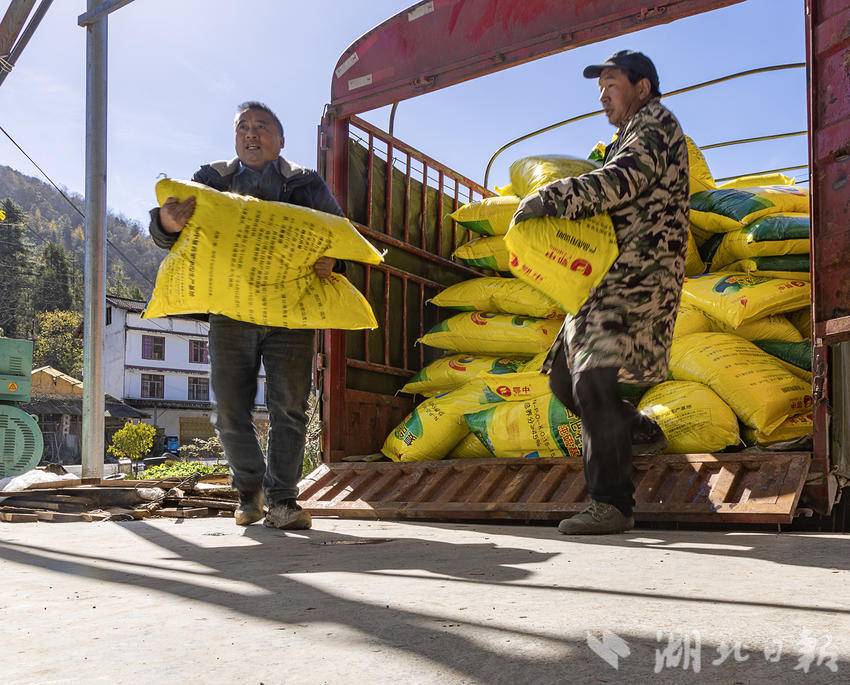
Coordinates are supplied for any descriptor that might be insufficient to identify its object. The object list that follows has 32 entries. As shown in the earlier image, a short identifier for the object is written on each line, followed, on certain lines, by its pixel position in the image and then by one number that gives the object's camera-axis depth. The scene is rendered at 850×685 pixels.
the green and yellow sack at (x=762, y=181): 4.27
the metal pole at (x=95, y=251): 4.84
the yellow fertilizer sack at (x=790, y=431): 3.14
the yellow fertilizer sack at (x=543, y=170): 3.90
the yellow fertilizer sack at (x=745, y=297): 3.34
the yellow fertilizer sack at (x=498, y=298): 4.21
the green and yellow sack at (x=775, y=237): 3.49
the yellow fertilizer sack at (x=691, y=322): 3.61
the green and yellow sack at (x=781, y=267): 3.50
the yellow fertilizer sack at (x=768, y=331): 3.49
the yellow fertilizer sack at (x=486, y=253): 4.57
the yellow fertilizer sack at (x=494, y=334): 4.18
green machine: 7.05
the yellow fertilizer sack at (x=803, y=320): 3.58
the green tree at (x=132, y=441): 25.34
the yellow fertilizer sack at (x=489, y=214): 4.42
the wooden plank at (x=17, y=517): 3.34
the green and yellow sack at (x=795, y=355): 3.38
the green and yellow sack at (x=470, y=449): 4.04
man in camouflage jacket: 2.56
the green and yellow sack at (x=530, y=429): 3.49
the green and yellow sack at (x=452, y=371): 4.14
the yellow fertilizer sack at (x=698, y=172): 3.96
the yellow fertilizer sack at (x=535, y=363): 3.87
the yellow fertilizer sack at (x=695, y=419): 3.16
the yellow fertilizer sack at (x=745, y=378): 3.15
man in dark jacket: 2.93
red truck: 2.77
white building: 37.66
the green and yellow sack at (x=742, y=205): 3.63
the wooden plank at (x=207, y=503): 3.73
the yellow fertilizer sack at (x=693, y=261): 3.97
